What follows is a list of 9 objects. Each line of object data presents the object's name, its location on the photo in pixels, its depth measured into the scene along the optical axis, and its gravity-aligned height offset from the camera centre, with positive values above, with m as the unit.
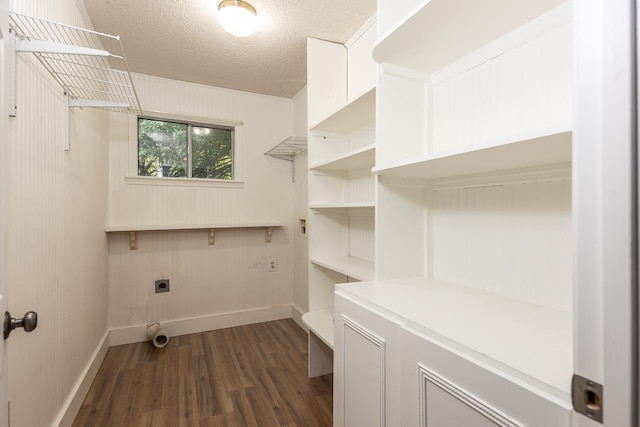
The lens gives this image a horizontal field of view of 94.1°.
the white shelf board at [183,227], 2.54 -0.11
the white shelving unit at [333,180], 2.05 +0.26
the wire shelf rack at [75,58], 1.12 +0.84
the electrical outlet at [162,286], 2.79 -0.67
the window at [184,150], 2.84 +0.65
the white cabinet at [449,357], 0.59 -0.34
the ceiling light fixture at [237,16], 1.73 +1.17
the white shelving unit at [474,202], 0.75 +0.05
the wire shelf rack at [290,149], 2.74 +0.67
